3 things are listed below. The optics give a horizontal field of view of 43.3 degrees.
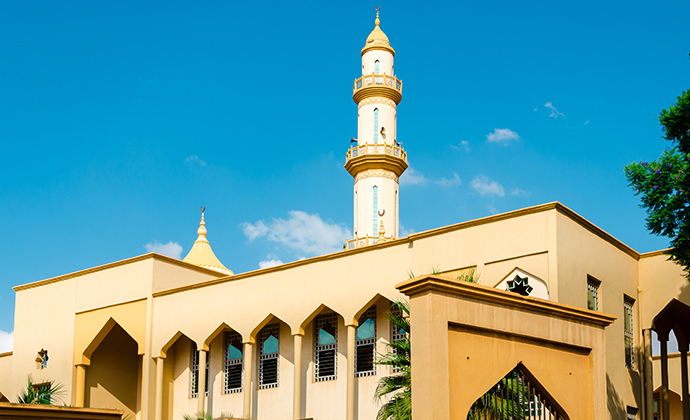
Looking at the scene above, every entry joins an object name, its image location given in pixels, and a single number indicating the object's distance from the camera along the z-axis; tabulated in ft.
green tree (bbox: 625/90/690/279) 55.52
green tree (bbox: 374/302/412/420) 49.96
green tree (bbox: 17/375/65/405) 85.51
